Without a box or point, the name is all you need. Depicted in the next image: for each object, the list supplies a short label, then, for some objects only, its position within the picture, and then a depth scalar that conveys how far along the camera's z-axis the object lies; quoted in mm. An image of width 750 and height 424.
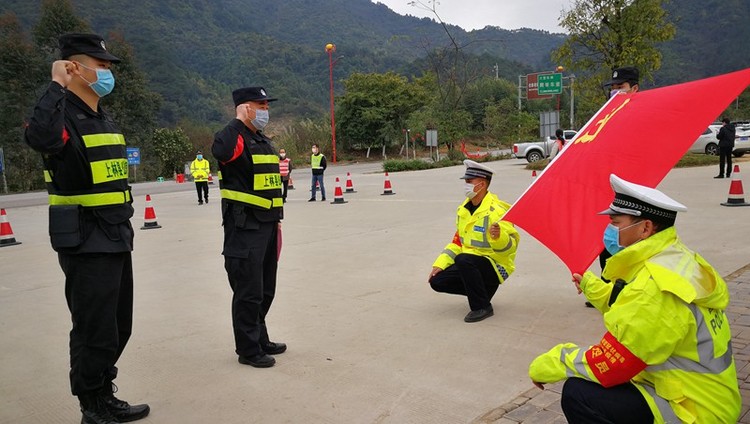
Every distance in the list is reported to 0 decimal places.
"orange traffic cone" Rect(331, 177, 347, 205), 15570
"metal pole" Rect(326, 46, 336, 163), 42469
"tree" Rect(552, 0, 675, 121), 20297
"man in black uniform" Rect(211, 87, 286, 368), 4211
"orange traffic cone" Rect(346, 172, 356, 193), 18609
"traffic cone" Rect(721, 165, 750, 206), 11023
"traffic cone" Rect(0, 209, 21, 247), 10969
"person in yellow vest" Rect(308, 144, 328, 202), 16109
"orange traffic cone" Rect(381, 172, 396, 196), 17141
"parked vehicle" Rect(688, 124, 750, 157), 25500
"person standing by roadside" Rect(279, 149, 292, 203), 15965
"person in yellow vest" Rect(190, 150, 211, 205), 17375
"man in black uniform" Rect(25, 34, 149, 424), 3262
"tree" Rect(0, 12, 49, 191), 37438
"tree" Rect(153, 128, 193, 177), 37844
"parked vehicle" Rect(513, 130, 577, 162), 29281
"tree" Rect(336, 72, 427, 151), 45812
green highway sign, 35312
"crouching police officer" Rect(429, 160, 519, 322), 5109
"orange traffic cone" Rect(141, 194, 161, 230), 12429
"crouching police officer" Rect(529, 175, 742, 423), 2166
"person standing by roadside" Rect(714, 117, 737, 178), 15984
